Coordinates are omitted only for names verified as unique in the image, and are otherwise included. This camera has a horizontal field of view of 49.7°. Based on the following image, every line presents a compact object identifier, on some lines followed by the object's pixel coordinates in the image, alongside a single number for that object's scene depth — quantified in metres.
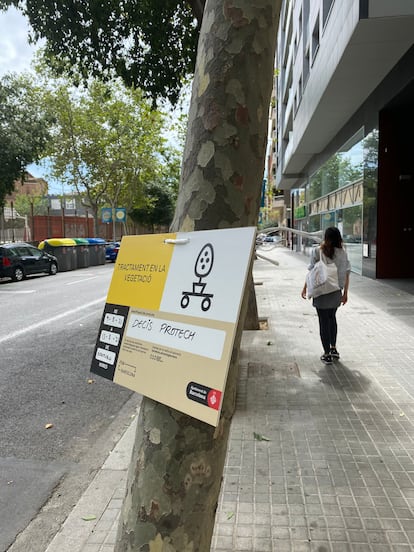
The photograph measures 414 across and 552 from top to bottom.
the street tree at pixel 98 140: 27.64
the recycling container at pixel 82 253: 25.41
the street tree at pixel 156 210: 50.03
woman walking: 5.52
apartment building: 9.54
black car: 17.78
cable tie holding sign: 1.67
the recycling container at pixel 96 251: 27.12
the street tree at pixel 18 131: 18.11
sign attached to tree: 1.43
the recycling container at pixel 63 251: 22.97
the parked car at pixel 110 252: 31.19
